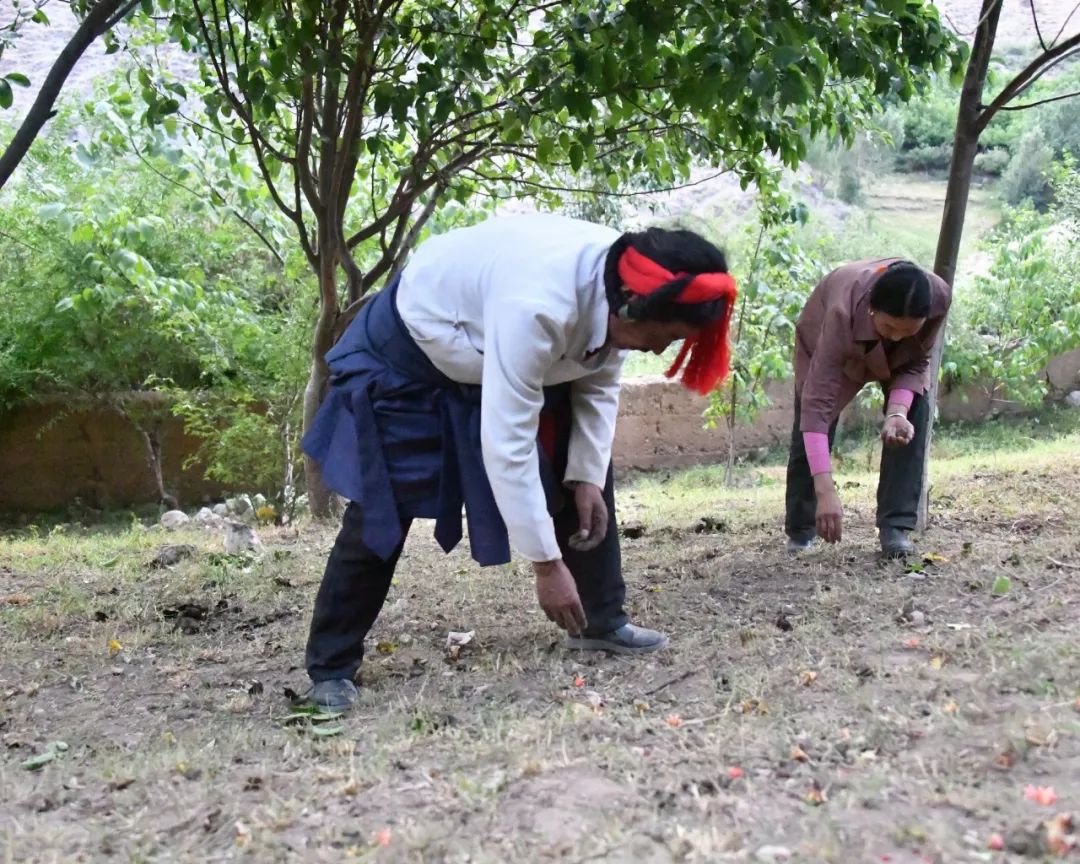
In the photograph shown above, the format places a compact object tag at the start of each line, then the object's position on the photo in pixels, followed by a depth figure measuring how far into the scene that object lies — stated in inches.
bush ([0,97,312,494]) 324.8
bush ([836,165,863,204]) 801.6
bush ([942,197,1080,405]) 398.0
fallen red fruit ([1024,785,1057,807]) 74.0
